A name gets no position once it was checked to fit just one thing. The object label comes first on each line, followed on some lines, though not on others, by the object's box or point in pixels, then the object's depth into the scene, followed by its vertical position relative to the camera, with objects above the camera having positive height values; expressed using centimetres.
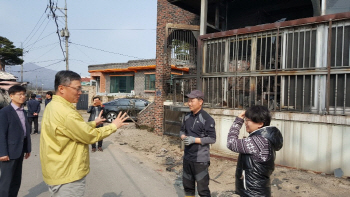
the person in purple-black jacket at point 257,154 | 225 -54
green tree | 3052 +542
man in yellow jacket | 232 -46
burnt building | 511 +48
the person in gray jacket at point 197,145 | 342 -72
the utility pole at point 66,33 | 2155 +556
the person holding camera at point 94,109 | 746 -45
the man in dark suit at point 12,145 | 343 -76
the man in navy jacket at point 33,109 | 1039 -65
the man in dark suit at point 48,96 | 1062 -7
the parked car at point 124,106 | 1489 -71
